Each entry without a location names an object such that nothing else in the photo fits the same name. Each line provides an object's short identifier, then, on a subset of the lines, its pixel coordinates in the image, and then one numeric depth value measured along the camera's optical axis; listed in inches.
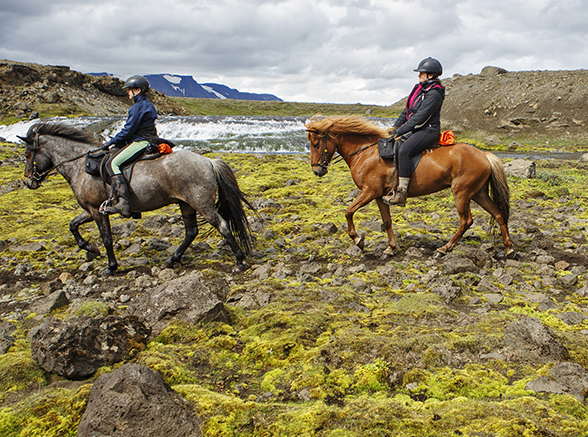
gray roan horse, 307.3
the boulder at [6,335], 166.0
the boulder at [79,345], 140.5
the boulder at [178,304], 186.7
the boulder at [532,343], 148.6
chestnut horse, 301.3
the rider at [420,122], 295.4
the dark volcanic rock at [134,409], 102.9
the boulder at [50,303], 224.7
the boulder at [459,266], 265.9
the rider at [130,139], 303.1
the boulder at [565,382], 123.6
